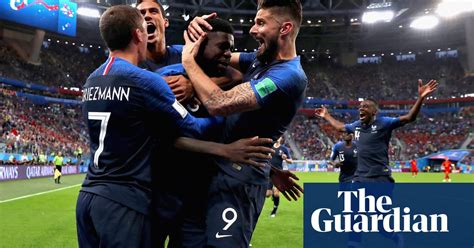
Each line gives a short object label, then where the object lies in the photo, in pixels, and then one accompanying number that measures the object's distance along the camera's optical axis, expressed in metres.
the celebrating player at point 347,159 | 12.48
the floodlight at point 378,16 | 49.49
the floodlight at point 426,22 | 52.25
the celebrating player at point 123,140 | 2.93
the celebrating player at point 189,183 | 3.27
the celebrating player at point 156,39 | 4.03
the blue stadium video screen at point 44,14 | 37.22
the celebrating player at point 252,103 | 3.11
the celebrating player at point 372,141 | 8.58
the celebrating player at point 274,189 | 12.96
